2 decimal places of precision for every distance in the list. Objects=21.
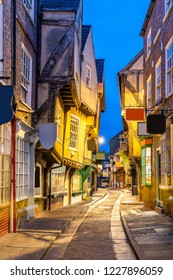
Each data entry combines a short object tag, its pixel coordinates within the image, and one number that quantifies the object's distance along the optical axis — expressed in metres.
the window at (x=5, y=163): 11.24
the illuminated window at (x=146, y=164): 20.08
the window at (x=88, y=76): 25.00
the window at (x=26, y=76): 14.44
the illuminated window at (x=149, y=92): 20.08
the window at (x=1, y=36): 10.98
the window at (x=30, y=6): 14.80
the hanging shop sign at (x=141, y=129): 18.88
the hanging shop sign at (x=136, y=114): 16.88
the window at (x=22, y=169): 13.51
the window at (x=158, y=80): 17.50
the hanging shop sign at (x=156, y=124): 13.17
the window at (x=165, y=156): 15.30
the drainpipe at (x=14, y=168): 11.97
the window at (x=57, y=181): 20.93
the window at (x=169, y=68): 15.02
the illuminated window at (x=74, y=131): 23.12
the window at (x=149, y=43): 20.26
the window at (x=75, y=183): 27.38
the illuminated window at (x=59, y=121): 19.19
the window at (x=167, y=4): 15.45
